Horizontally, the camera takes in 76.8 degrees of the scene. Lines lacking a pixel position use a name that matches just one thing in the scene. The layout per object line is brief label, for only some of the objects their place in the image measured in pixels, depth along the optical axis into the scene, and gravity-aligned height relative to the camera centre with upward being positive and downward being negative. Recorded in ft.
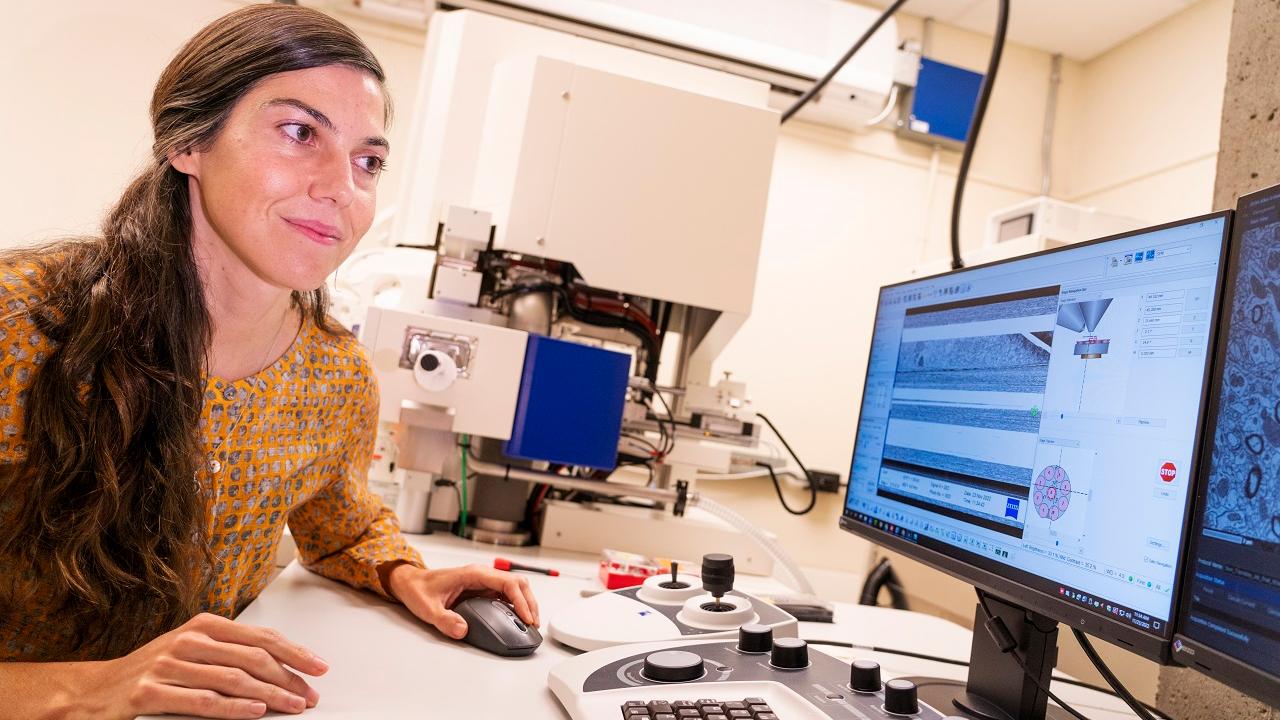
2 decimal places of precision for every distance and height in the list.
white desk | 2.21 -0.96
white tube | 5.05 -0.83
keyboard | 1.96 -0.76
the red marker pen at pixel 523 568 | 4.13 -1.02
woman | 2.30 -0.27
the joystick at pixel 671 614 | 2.87 -0.84
